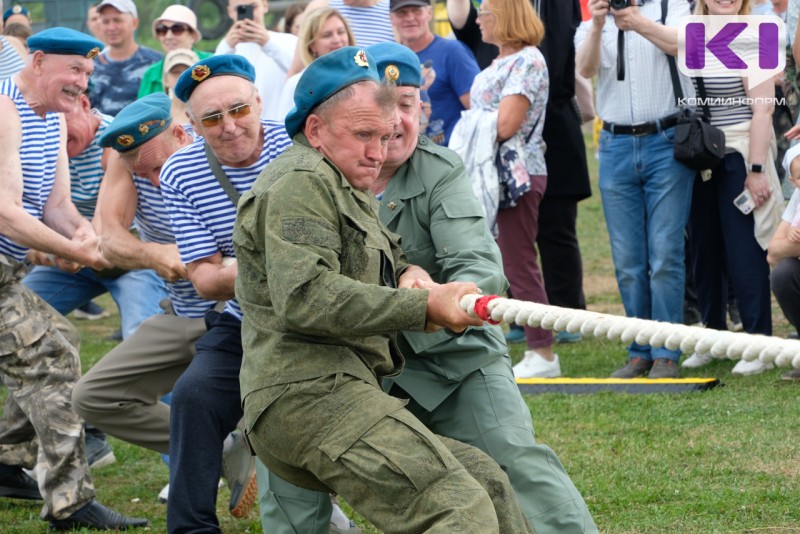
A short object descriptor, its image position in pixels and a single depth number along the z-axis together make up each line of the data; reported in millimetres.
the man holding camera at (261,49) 16828
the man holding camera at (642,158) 14937
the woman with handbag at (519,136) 15250
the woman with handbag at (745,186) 14859
